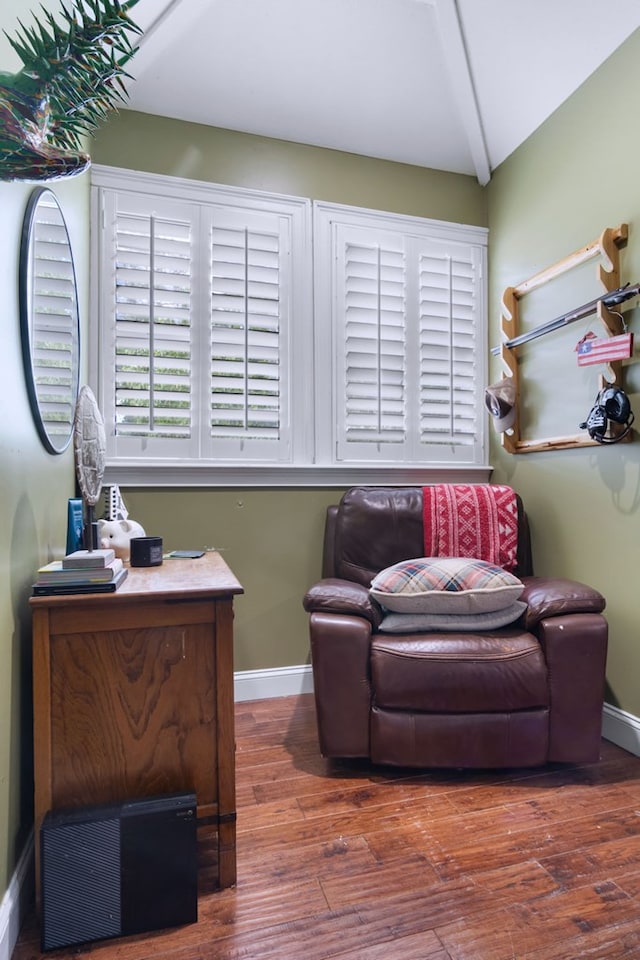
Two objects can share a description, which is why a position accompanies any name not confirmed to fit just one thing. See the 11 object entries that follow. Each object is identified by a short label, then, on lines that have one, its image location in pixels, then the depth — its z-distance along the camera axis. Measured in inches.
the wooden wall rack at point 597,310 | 81.7
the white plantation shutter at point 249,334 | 98.5
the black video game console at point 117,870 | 45.1
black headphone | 78.1
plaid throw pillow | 74.9
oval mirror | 51.8
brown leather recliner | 70.1
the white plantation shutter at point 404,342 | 106.3
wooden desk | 48.3
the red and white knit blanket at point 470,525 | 95.2
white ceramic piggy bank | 72.9
